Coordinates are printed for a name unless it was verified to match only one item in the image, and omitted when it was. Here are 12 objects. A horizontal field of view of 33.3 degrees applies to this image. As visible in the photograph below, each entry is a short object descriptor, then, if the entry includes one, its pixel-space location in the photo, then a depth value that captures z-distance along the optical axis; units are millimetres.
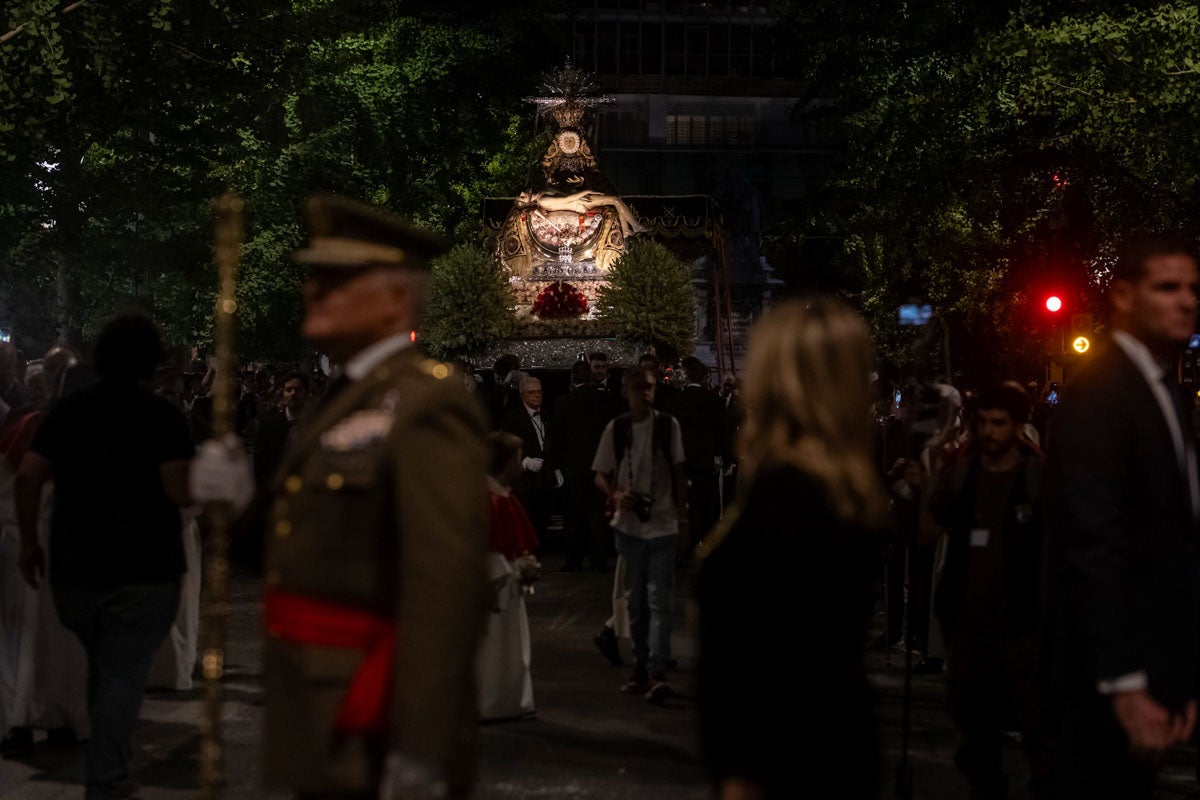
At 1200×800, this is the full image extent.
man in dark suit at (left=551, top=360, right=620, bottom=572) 19516
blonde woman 4129
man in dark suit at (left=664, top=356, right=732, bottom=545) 19078
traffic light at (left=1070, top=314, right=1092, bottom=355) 25953
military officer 4008
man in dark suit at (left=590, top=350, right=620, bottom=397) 19797
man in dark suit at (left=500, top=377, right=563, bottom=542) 20141
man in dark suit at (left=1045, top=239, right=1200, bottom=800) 5148
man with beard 7805
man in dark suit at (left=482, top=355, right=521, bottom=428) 21125
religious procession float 27203
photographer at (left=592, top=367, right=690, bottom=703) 12219
